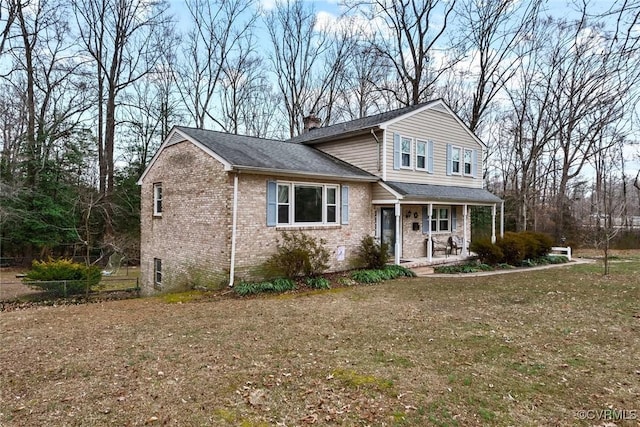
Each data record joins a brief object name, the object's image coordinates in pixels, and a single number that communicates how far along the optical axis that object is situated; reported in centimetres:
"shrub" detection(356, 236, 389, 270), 1262
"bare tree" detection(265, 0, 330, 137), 2817
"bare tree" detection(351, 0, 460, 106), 2253
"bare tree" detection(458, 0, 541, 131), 2195
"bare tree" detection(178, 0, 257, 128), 2594
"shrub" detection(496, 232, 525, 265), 1511
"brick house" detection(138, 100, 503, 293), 1053
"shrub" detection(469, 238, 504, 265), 1475
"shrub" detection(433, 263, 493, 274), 1355
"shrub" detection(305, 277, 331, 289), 1052
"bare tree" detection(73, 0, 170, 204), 2111
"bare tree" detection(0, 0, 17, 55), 1819
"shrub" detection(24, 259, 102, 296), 1112
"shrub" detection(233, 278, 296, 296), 966
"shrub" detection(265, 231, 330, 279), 1051
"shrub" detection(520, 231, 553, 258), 1603
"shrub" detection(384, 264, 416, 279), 1236
